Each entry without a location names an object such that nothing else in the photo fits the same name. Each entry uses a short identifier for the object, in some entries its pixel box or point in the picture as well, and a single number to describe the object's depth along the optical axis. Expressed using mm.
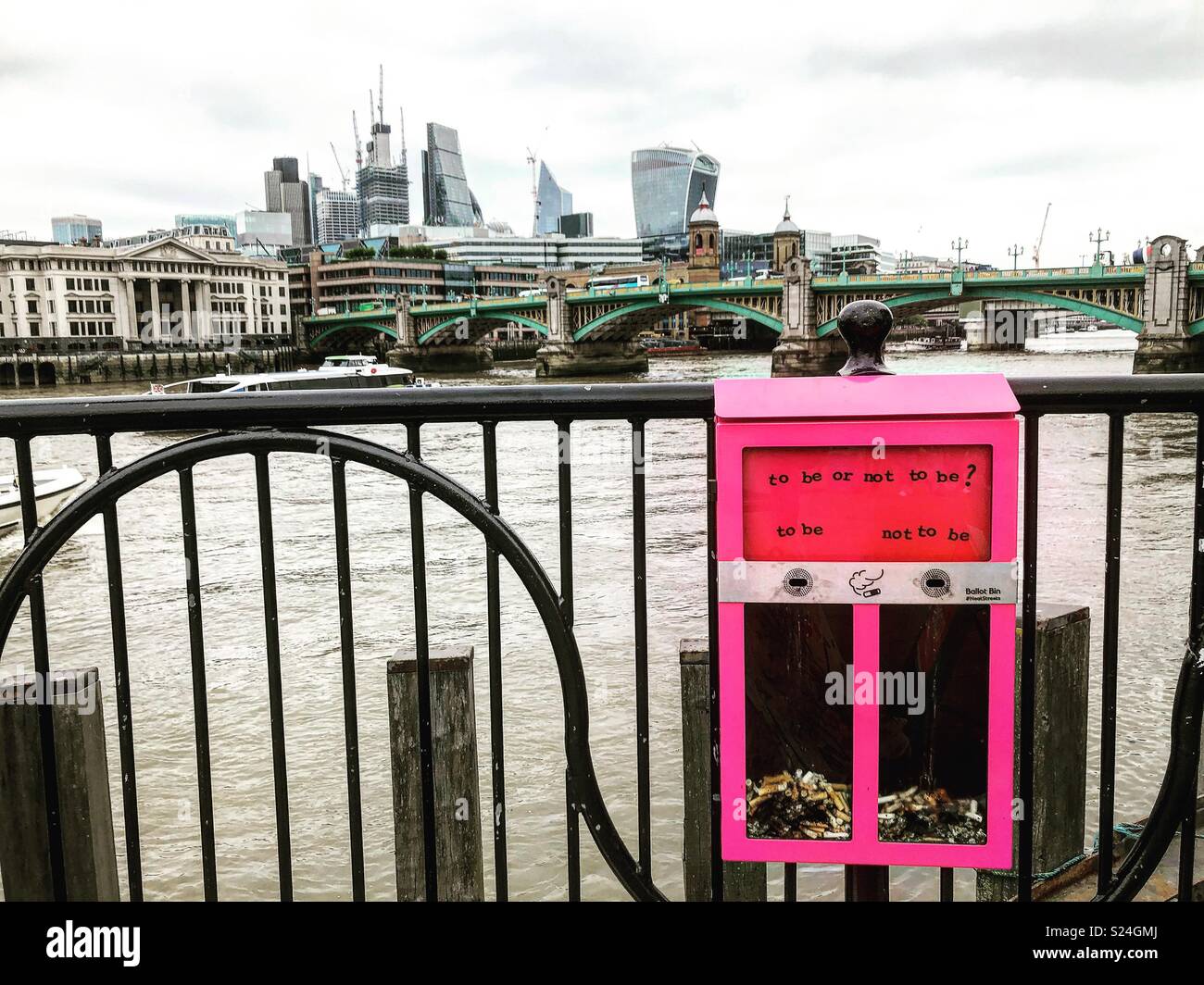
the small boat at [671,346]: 79375
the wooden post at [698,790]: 2141
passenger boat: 30634
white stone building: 80688
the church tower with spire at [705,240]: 98062
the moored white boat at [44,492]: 13359
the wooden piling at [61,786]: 2160
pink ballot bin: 1769
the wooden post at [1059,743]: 2428
